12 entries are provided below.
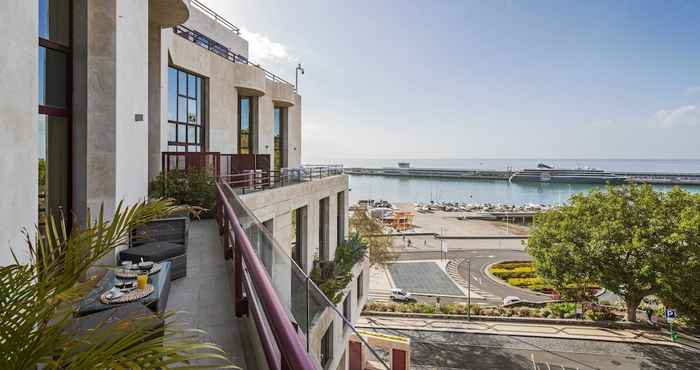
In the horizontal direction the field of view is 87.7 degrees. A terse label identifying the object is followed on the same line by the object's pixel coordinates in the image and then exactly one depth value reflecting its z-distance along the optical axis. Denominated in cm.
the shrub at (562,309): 2362
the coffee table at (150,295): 396
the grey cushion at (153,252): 607
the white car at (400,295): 2886
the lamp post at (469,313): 2397
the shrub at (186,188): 1124
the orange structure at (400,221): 5716
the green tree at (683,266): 1841
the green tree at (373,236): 3184
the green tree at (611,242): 2002
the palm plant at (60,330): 144
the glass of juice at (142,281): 438
